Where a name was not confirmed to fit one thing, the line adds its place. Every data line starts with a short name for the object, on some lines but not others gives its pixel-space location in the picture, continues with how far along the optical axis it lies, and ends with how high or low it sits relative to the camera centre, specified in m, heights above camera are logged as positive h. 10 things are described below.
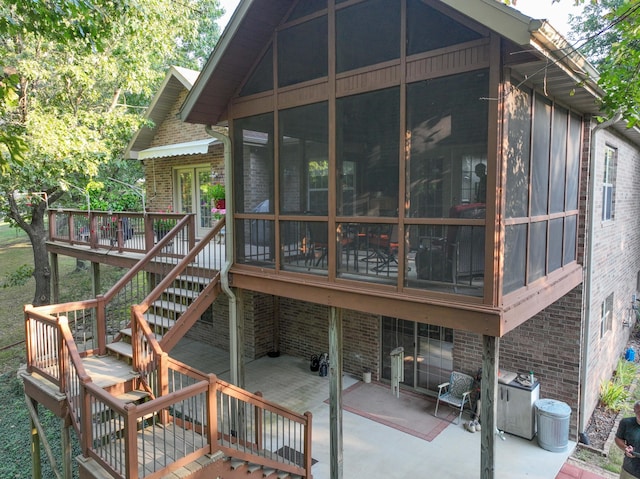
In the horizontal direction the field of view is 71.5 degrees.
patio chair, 8.65 -3.52
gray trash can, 7.32 -3.59
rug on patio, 8.30 -4.02
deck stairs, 5.06 -2.37
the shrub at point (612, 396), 9.13 -3.85
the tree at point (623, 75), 5.60 +1.82
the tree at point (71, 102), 10.21 +3.14
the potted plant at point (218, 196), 10.57 +0.40
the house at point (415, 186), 4.81 +0.33
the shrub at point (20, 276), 15.10 -2.11
